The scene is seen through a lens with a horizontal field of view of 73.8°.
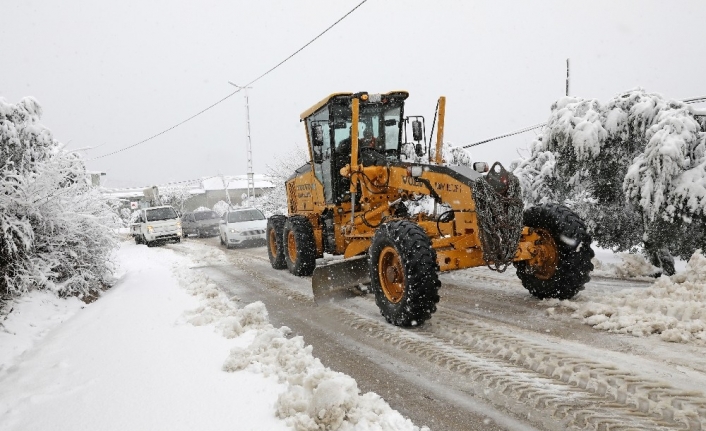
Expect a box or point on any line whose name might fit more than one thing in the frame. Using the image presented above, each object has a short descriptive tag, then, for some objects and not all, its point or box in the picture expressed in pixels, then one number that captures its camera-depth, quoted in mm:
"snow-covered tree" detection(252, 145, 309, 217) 29156
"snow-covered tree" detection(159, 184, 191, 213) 47688
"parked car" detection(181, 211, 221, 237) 24219
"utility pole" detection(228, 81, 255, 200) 27781
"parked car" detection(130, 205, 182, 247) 19234
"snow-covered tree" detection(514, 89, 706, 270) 6191
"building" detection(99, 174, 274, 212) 61438
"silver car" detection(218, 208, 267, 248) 16234
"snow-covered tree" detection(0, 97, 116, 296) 6449
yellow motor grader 4750
